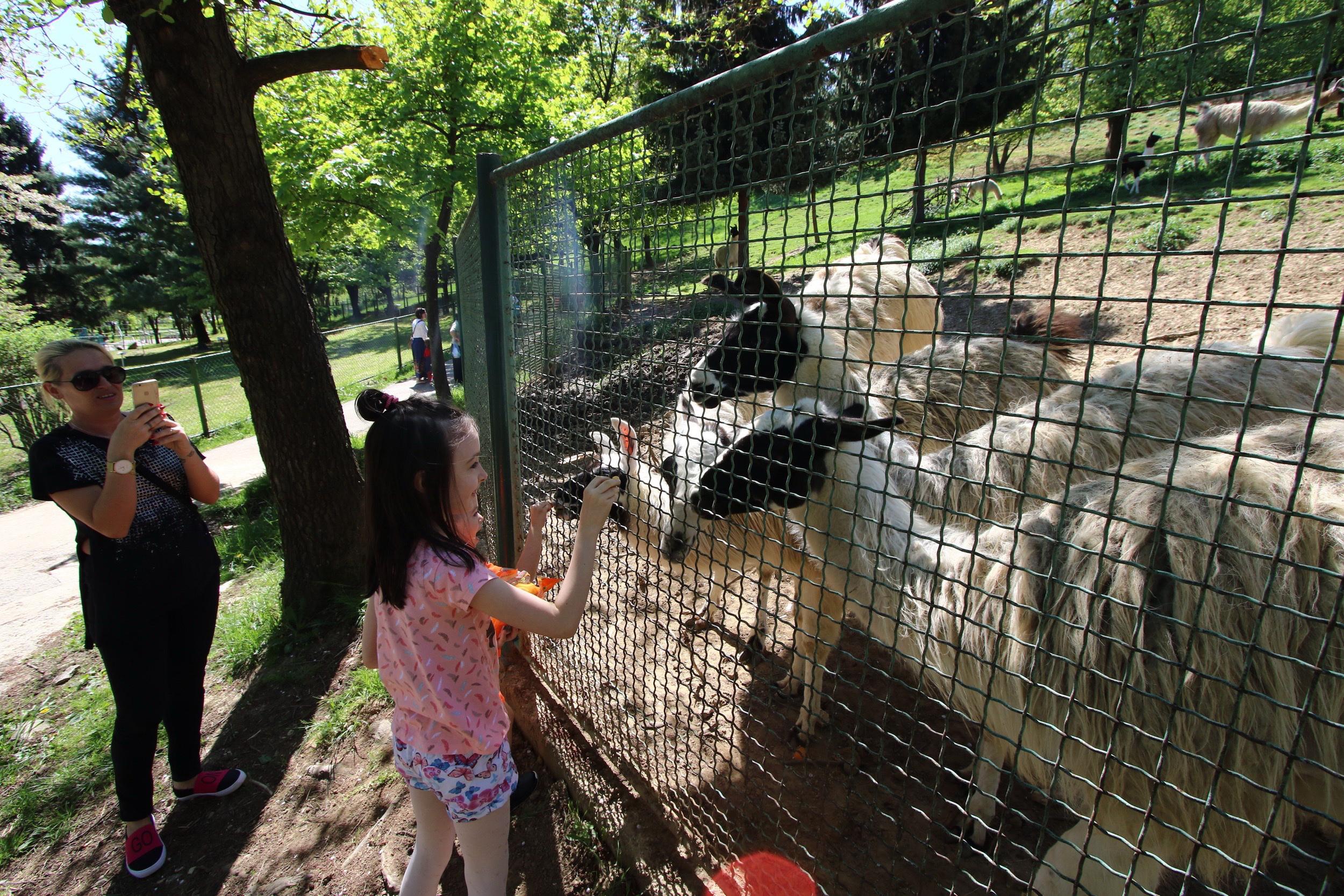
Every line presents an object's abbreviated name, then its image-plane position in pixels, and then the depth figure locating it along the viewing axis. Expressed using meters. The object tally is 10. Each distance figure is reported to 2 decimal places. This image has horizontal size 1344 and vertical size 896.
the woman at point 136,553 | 2.70
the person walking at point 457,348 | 14.26
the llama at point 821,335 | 1.57
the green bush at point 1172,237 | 8.45
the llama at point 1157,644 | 1.51
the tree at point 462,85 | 10.59
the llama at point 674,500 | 2.58
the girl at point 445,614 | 1.86
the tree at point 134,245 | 30.39
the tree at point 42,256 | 32.28
